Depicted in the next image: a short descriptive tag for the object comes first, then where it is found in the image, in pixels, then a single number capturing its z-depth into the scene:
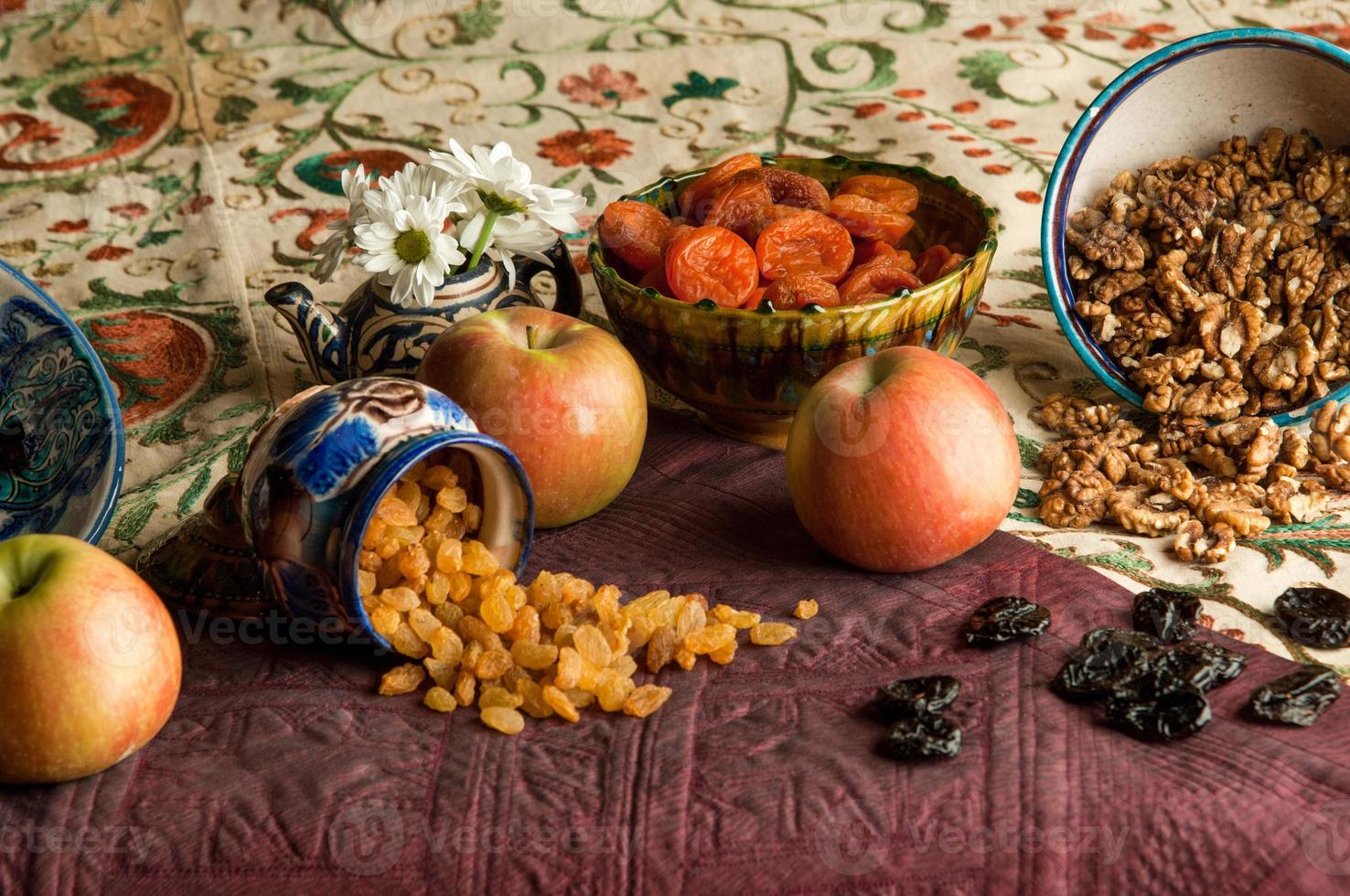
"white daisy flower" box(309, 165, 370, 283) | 1.22
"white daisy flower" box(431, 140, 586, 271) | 1.21
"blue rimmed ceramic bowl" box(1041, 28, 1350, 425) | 1.19
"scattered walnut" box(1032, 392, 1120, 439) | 1.22
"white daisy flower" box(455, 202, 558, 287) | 1.22
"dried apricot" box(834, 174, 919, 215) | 1.26
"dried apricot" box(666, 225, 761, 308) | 1.14
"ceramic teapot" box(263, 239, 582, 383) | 1.22
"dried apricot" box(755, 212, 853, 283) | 1.17
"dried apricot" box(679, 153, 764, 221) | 1.29
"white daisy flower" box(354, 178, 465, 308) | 1.18
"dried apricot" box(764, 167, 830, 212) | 1.25
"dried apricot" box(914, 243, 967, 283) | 1.19
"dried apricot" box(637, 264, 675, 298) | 1.20
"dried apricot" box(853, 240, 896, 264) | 1.21
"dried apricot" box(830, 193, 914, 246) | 1.22
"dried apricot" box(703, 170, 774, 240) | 1.21
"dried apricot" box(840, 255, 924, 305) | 1.15
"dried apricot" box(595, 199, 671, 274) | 1.22
